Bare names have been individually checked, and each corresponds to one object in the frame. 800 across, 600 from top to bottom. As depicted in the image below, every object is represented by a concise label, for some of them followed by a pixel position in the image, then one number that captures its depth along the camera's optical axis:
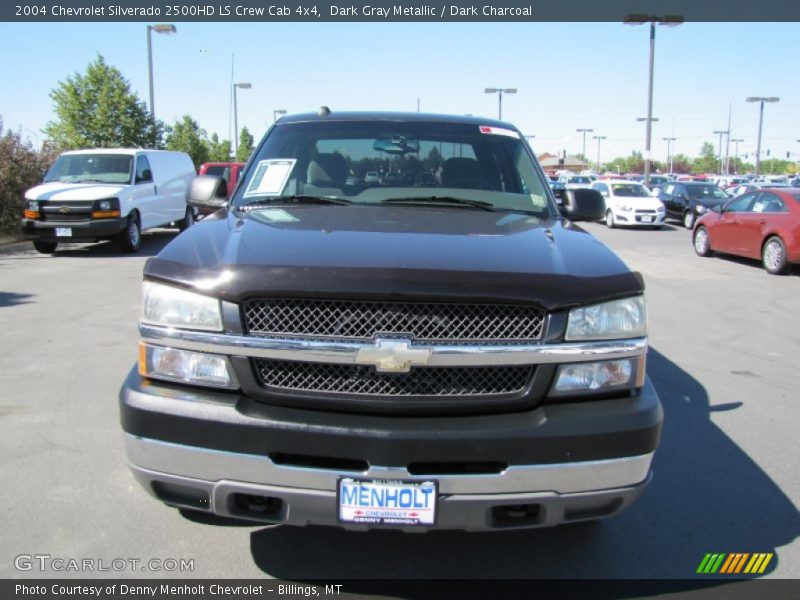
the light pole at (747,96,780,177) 48.22
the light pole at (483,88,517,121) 42.09
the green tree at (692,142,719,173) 117.94
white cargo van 13.53
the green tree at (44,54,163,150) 23.66
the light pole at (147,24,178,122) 20.98
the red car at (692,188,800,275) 12.56
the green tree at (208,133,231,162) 50.34
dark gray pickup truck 2.39
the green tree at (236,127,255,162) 54.52
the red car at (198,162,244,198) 19.39
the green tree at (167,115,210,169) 37.88
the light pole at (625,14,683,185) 26.02
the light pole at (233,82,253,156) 33.81
